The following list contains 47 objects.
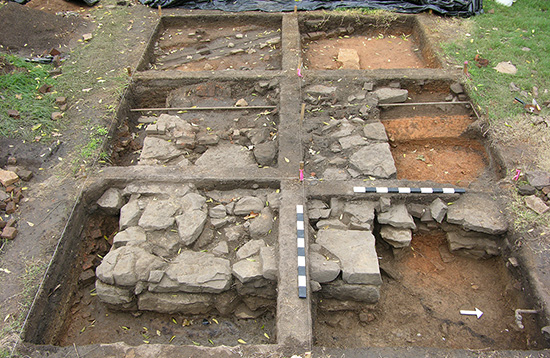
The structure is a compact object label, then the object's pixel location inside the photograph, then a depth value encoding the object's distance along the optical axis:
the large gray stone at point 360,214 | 4.28
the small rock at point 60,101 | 5.89
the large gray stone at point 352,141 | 5.16
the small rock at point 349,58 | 6.88
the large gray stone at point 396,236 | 4.30
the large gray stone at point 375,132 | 5.28
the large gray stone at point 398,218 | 4.34
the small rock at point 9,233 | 4.12
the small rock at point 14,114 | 5.58
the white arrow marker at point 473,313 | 4.00
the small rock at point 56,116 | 5.64
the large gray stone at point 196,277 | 3.79
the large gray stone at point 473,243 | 4.36
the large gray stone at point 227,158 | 5.04
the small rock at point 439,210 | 4.38
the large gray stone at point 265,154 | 5.09
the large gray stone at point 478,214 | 4.26
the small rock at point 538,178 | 4.58
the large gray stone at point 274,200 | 4.40
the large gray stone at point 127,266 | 3.82
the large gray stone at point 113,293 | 3.87
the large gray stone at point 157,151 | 5.14
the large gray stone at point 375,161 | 4.75
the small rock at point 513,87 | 6.05
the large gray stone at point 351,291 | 3.85
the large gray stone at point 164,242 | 4.09
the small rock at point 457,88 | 6.17
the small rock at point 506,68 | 6.46
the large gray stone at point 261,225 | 4.22
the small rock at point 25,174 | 4.77
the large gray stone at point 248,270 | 3.81
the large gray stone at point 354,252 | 3.79
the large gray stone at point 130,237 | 4.12
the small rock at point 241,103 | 6.19
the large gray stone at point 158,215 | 4.24
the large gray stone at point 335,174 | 4.76
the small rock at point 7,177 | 4.65
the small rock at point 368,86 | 6.14
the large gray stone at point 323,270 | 3.79
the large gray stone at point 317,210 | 4.34
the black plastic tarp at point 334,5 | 8.05
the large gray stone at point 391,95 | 6.00
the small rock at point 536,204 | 4.31
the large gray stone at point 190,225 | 4.12
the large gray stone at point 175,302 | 3.88
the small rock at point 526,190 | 4.52
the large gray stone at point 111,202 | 4.55
